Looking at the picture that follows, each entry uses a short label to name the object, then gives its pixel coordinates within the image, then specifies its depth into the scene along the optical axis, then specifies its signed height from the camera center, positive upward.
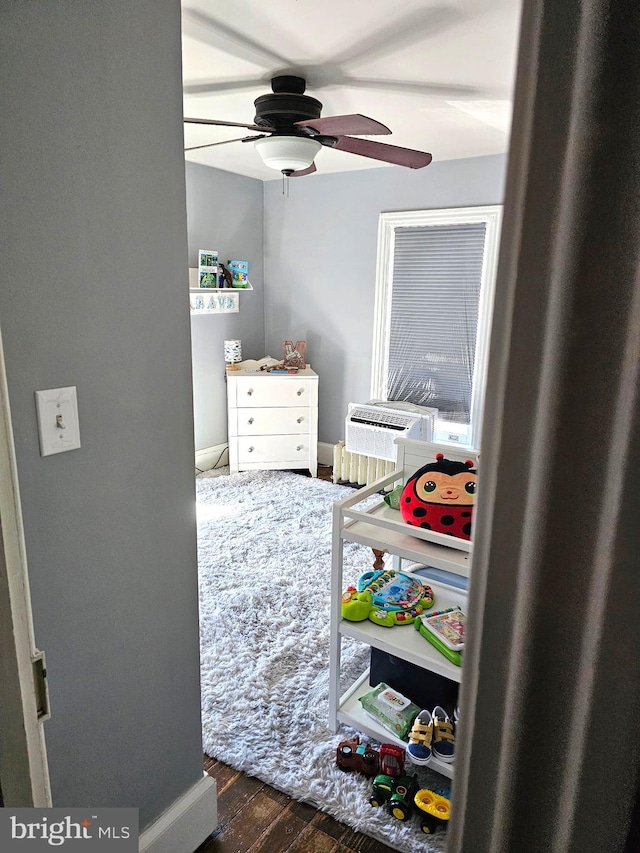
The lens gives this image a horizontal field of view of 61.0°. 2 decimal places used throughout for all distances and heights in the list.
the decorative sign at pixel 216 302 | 3.92 +0.06
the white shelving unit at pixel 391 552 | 1.53 -0.83
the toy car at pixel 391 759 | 1.61 -1.31
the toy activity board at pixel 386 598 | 1.71 -0.91
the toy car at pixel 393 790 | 1.56 -1.35
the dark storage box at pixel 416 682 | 1.73 -1.17
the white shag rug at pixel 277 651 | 1.65 -1.38
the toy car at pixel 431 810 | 1.51 -1.35
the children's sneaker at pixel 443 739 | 1.58 -1.22
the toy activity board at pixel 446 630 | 1.52 -0.90
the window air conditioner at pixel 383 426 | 3.76 -0.76
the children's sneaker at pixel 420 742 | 1.57 -1.22
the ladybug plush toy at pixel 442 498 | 1.57 -0.53
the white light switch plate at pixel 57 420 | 0.98 -0.21
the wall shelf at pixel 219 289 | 3.89 +0.15
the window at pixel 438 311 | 3.72 +0.04
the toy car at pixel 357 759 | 1.67 -1.35
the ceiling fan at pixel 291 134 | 2.24 +0.73
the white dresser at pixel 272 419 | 4.15 -0.82
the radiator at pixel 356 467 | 4.05 -1.13
